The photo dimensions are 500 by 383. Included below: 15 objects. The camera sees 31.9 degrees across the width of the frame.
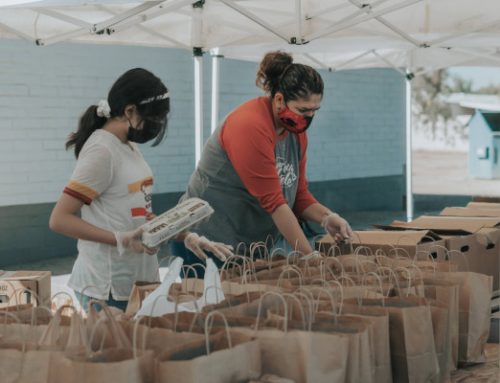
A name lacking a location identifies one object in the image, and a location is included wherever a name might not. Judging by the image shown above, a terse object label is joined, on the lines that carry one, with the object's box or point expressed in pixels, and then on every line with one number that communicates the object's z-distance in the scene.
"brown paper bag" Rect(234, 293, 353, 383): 1.87
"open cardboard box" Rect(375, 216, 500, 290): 3.67
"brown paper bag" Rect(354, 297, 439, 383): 2.21
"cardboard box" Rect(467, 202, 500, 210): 4.76
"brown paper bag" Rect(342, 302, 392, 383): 2.13
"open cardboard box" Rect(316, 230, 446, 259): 3.45
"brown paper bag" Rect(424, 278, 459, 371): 2.49
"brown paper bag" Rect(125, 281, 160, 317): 2.63
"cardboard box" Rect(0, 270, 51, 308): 3.82
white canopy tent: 5.07
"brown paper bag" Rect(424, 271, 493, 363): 2.62
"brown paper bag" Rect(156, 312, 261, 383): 1.69
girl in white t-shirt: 2.72
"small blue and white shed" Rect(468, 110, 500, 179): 15.88
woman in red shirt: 3.04
